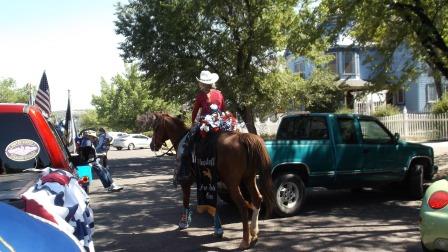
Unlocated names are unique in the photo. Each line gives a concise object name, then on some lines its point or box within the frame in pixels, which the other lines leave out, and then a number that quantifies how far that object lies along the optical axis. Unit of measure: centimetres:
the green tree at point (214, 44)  2148
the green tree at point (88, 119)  8728
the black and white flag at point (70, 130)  1717
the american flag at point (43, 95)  1548
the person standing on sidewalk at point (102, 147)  1641
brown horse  762
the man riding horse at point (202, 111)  806
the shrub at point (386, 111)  3058
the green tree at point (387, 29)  1219
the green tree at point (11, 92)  8669
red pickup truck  465
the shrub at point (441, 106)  2819
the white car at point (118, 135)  4942
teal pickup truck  945
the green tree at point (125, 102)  6081
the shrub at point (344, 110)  3393
